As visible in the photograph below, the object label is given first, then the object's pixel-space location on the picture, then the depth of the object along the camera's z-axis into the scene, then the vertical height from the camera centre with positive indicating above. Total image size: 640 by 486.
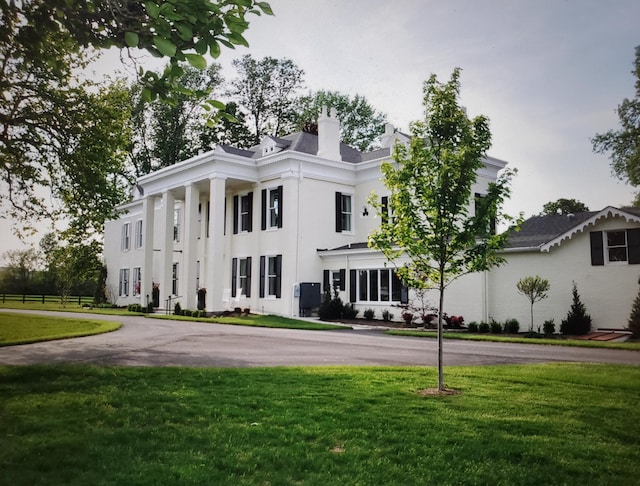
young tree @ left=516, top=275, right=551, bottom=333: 20.62 +0.30
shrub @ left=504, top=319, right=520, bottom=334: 21.30 -1.21
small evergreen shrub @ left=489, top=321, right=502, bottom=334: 21.39 -1.25
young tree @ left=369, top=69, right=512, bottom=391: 9.17 +1.74
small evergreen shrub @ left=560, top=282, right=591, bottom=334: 20.11 -0.89
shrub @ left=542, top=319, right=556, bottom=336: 20.61 -1.17
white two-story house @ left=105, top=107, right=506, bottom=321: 28.70 +3.92
